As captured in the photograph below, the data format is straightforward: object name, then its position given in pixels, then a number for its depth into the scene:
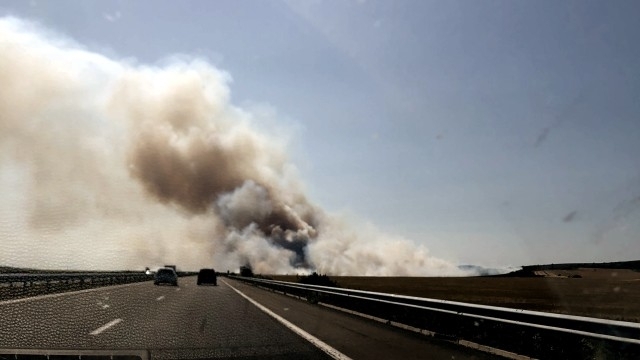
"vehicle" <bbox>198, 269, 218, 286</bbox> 48.68
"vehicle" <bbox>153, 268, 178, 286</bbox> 42.19
